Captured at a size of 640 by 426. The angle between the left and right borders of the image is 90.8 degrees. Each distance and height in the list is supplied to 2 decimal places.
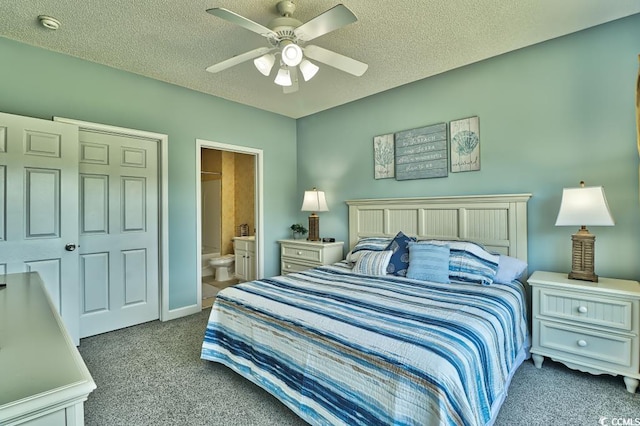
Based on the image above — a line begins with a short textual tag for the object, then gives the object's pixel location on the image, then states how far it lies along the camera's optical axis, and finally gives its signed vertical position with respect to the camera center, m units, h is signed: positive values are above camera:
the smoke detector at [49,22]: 2.27 +1.41
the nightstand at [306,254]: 3.85 -0.53
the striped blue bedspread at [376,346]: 1.30 -0.67
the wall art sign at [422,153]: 3.26 +0.64
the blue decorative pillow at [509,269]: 2.47 -0.47
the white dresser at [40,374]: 0.64 -0.38
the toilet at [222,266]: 5.28 -0.91
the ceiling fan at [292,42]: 1.75 +1.07
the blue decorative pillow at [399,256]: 2.71 -0.39
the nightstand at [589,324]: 2.00 -0.77
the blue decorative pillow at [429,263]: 2.50 -0.42
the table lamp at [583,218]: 2.16 -0.05
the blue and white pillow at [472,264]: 2.45 -0.42
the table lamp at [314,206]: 4.09 +0.08
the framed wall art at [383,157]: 3.69 +0.66
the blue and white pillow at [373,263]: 2.73 -0.45
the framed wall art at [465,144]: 3.04 +0.66
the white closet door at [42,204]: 2.38 +0.08
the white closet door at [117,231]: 2.96 -0.18
